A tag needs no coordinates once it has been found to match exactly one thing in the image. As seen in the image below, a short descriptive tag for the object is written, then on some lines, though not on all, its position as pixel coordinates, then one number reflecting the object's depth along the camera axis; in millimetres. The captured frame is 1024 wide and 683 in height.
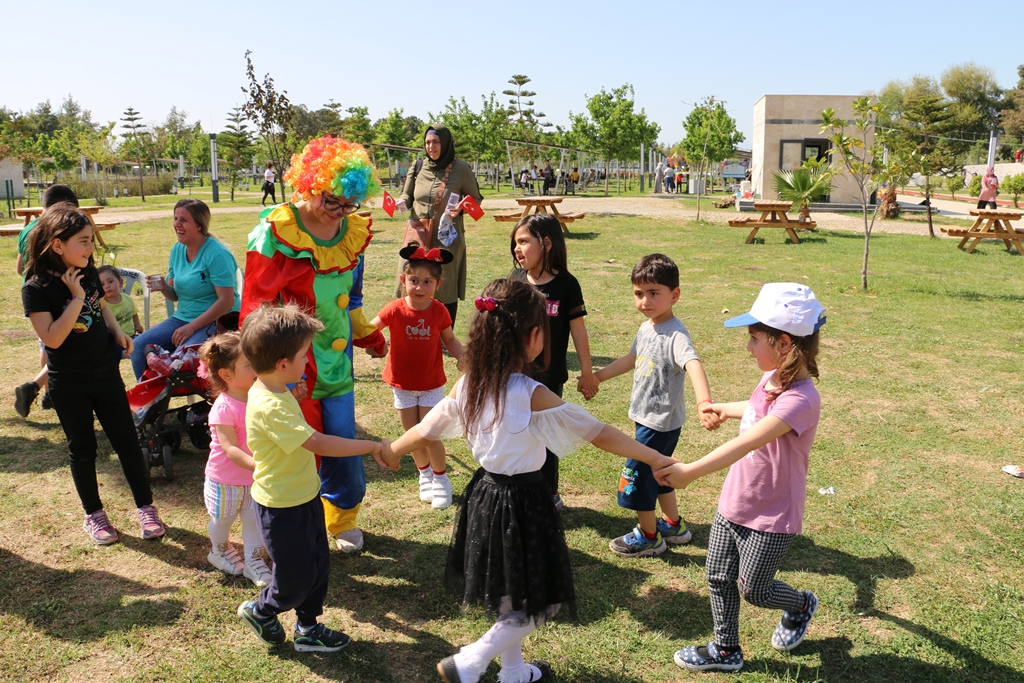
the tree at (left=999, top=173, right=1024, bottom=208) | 32903
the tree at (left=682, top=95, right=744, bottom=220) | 39406
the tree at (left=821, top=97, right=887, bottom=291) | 11000
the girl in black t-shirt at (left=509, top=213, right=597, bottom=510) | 4000
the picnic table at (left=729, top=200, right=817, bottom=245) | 17953
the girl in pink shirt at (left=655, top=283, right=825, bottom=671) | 2799
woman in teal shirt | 5238
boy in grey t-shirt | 3658
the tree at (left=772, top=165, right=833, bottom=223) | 18562
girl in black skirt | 2703
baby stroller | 5078
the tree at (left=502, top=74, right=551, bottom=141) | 49844
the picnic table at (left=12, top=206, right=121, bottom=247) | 14783
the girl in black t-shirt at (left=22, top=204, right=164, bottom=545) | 3766
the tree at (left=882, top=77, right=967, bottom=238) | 31094
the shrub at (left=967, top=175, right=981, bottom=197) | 36094
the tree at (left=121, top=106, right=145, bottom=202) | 50003
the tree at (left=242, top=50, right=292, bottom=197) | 24391
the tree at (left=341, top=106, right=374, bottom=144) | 51844
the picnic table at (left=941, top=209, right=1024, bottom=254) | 15867
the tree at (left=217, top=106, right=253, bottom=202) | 45281
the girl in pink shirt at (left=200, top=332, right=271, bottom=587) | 3393
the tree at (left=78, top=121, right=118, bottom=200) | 37969
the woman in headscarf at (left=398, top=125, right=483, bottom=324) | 6977
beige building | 28203
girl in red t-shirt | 4418
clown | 3652
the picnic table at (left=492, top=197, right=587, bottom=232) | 18547
